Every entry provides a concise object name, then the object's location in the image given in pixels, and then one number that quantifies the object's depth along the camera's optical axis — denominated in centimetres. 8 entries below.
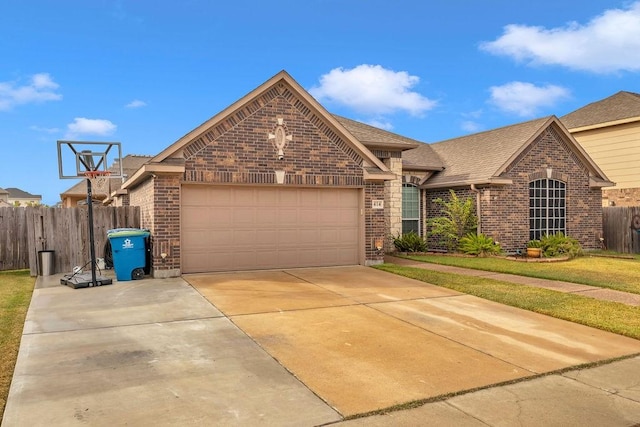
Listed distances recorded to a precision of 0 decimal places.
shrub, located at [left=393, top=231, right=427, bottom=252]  1800
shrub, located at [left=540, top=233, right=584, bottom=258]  1677
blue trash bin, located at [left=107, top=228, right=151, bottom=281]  1127
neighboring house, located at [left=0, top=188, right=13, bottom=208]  4939
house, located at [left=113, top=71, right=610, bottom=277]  1169
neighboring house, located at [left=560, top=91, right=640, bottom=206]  2222
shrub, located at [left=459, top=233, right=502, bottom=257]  1673
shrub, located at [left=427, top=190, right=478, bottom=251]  1744
